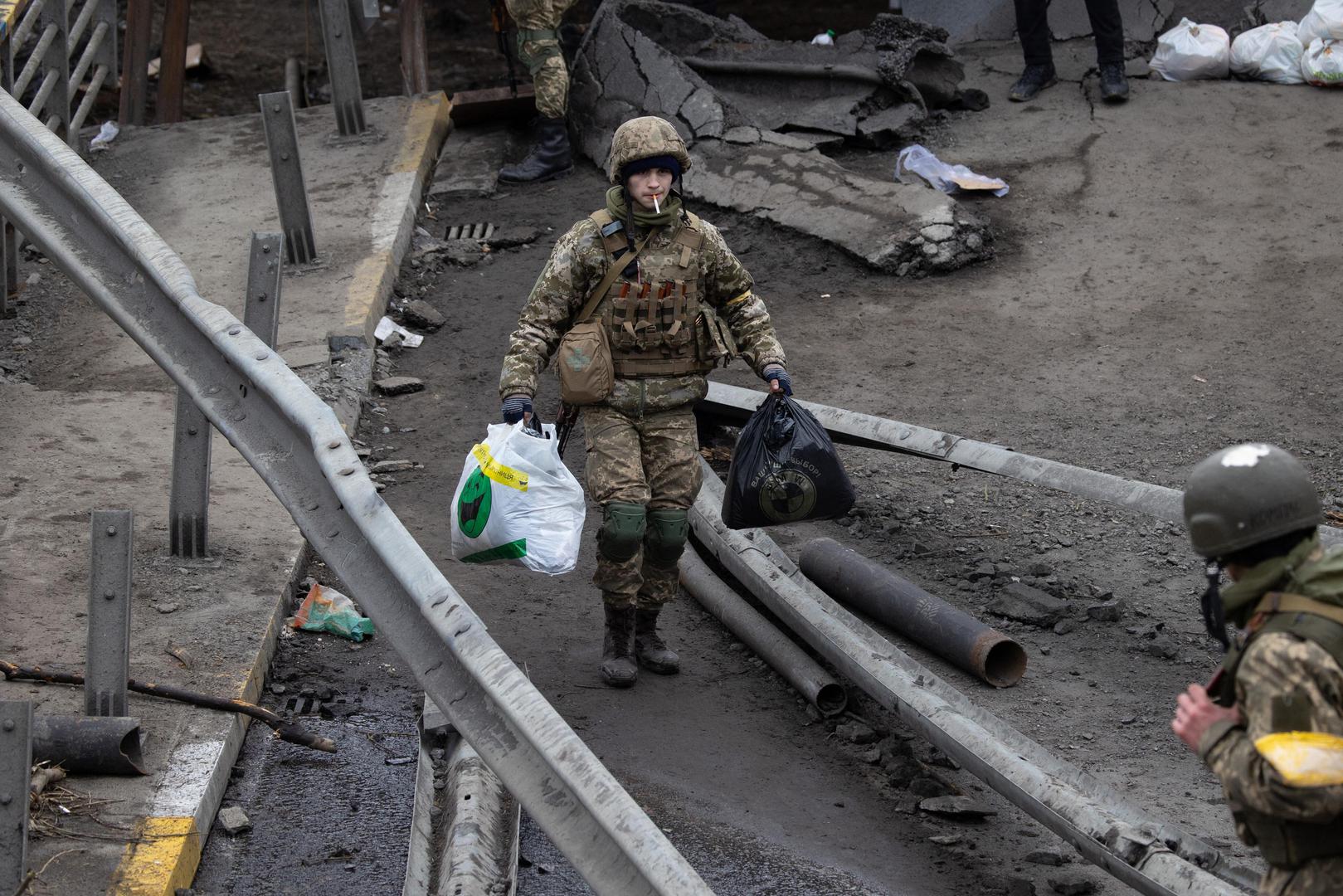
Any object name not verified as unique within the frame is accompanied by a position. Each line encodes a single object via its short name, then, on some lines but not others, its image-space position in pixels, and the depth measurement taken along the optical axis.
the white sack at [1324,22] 20.77
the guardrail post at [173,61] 22.37
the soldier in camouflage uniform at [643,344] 10.02
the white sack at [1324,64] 20.72
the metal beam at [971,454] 10.02
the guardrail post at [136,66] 21.55
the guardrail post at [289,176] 15.68
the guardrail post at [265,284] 10.40
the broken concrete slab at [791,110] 17.66
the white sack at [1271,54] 21.25
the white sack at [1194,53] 21.52
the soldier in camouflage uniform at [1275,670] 4.83
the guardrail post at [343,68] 19.09
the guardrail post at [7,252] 14.91
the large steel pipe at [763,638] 10.09
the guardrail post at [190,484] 10.10
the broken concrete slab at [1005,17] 23.73
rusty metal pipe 10.20
